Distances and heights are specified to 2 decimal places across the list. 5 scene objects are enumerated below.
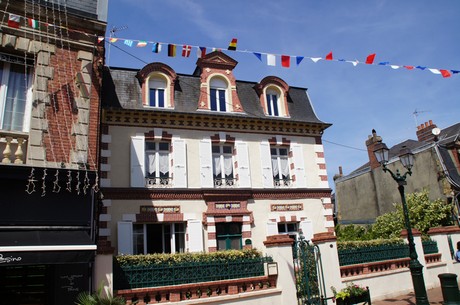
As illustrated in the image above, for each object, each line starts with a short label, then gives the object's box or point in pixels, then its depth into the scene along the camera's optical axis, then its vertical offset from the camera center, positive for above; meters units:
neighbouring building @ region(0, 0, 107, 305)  7.11 +2.53
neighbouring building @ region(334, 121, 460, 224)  19.41 +3.85
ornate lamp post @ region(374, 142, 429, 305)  8.29 +0.57
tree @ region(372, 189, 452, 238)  17.62 +1.24
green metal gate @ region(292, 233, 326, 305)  8.47 -0.55
